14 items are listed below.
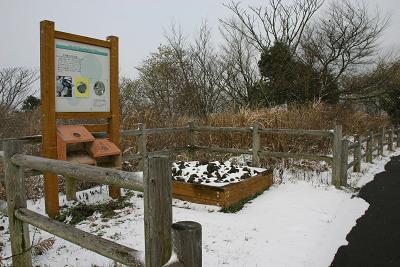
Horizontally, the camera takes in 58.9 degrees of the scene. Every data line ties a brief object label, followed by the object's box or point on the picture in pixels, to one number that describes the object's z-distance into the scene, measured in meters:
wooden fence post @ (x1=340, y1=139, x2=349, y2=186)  7.12
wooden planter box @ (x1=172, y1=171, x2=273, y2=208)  5.49
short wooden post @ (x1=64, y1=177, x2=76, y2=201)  5.52
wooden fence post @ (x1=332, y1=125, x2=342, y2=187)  7.01
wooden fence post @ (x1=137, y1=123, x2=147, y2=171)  7.24
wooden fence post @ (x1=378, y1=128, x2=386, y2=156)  12.40
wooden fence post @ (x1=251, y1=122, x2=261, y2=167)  7.98
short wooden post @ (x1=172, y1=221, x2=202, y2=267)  1.80
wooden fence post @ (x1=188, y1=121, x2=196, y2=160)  9.10
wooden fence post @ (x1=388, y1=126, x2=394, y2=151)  14.29
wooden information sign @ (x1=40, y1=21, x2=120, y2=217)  4.81
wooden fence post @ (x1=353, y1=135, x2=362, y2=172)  8.84
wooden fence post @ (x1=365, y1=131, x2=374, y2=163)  10.39
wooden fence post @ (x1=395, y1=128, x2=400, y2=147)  15.97
